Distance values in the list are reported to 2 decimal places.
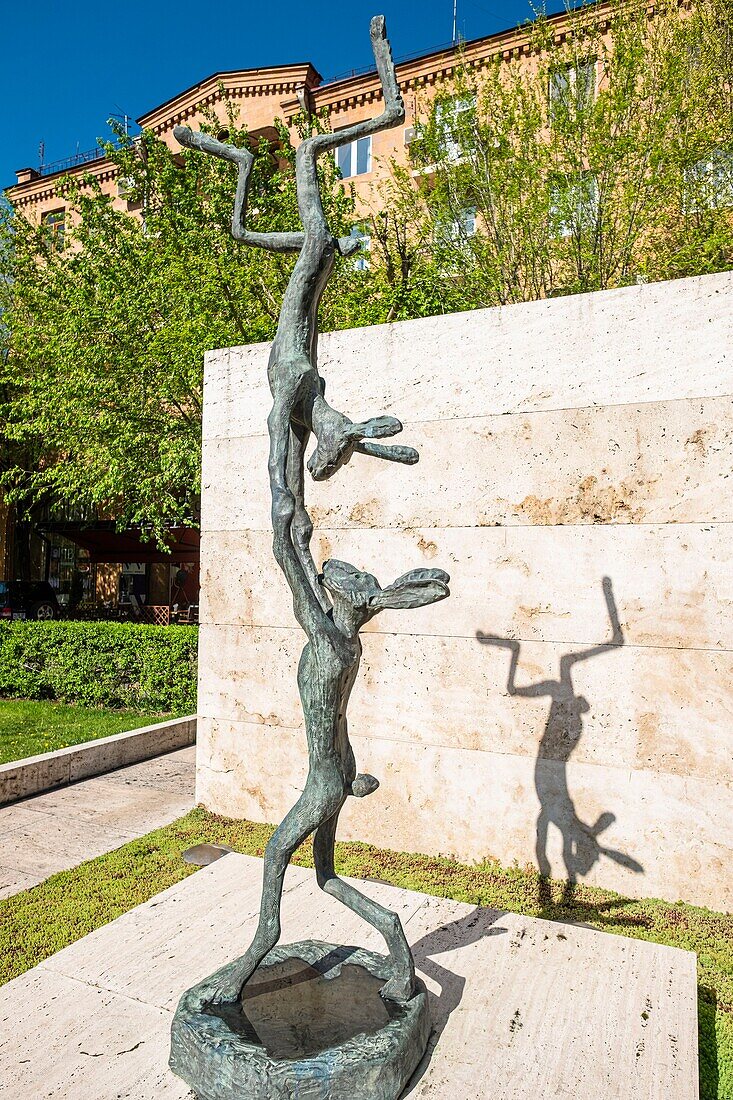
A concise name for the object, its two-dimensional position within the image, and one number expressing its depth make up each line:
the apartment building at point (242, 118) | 16.75
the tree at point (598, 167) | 10.76
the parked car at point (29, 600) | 18.05
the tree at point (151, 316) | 11.59
